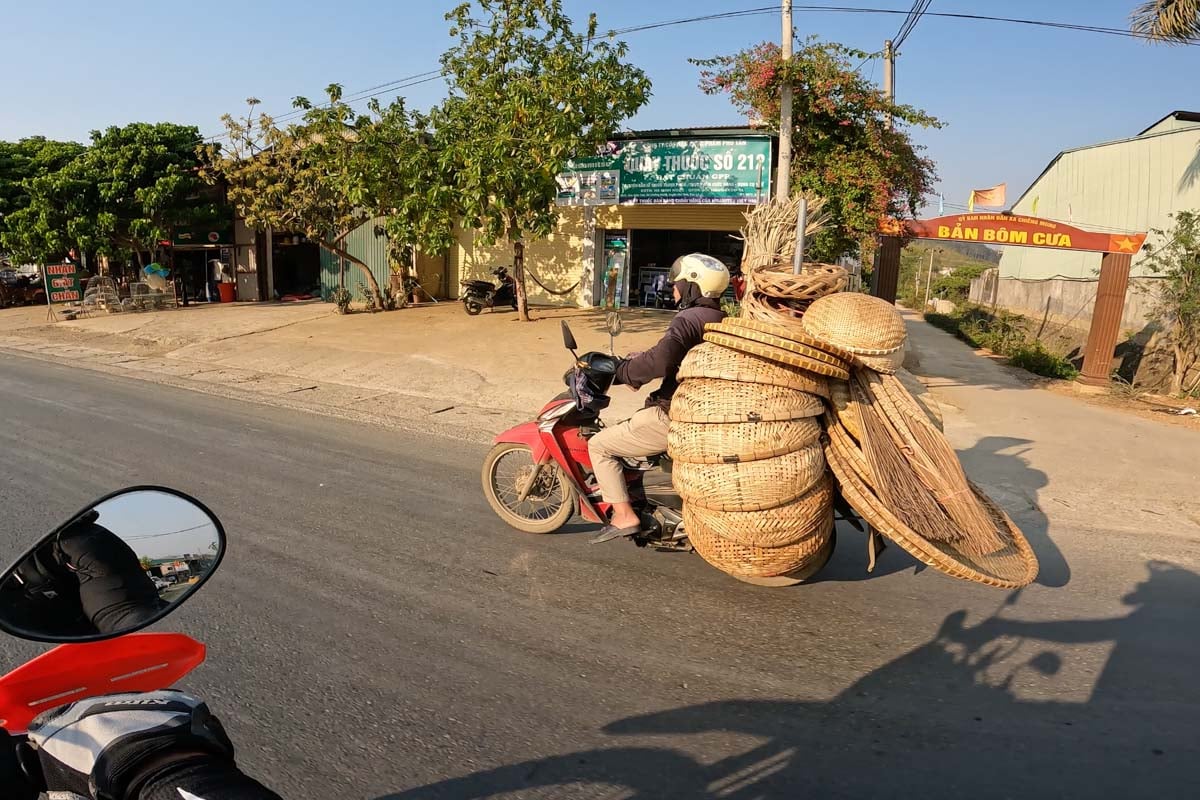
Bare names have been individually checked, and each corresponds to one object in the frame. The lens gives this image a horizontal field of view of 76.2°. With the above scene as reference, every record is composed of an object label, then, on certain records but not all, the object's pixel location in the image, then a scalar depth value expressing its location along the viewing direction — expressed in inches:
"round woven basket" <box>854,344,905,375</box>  141.9
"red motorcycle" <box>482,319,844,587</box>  175.8
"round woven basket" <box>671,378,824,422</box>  139.3
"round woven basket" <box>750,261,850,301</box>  159.6
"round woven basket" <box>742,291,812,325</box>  161.2
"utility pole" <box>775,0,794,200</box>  394.3
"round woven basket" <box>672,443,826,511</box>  139.9
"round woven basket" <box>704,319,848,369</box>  138.3
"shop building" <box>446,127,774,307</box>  639.8
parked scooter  718.5
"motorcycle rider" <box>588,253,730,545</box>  164.4
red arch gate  431.2
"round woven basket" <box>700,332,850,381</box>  137.6
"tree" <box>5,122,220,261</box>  864.3
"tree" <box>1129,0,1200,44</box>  463.2
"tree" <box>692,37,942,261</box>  378.6
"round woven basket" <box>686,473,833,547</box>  143.3
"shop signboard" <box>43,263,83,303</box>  830.5
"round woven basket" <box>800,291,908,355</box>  140.8
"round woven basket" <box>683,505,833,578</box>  147.6
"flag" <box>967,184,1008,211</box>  577.3
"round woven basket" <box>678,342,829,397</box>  140.6
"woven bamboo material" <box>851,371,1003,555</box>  142.7
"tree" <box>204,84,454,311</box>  549.0
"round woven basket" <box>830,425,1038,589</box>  132.7
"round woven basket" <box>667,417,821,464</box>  139.0
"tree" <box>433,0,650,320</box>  512.4
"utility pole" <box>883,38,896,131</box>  594.7
